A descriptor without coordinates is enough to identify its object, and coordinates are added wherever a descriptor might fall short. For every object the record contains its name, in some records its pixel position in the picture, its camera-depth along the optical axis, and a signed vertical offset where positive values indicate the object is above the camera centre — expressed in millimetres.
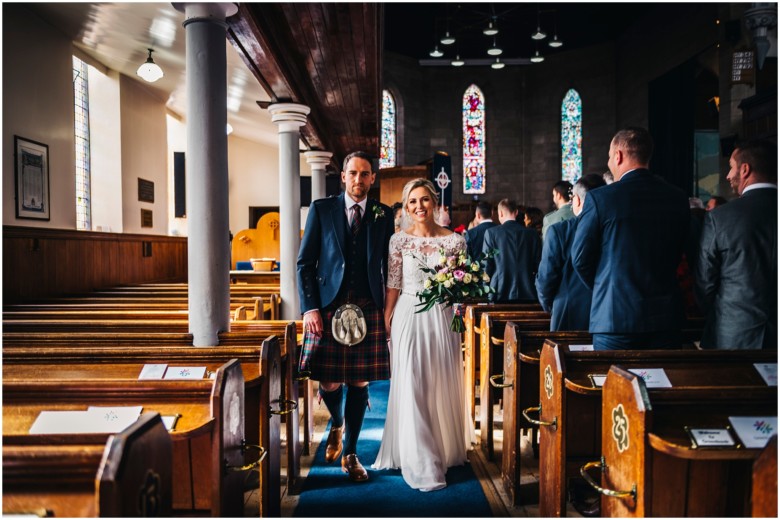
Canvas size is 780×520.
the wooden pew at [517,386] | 2975 -719
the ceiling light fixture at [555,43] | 14950 +5514
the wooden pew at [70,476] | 1229 -479
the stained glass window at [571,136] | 18297 +3743
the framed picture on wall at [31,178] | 6383 +896
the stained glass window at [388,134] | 18375 +3843
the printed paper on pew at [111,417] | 1975 -563
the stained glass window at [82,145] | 8656 +1693
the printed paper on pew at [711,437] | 1698 -551
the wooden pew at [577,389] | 2291 -561
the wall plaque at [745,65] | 9070 +2943
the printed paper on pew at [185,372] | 2533 -516
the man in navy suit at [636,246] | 2658 +32
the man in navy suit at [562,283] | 3355 -177
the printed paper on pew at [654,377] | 2185 -477
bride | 3273 -604
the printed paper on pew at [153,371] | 2512 -506
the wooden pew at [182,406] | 2010 -542
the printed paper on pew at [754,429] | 1741 -548
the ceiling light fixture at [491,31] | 13609 +5264
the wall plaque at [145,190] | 9859 +1137
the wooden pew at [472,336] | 4315 -669
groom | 3217 -161
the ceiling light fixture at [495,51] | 14673 +5173
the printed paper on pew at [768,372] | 2100 -446
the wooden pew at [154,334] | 3234 -496
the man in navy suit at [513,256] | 5531 -21
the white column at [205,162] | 3756 +610
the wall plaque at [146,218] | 9961 +659
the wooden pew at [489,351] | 3693 -658
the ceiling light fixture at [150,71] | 6863 +2218
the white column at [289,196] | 6973 +767
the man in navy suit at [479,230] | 6242 +258
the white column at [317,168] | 10867 +1663
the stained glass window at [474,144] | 19469 +3706
